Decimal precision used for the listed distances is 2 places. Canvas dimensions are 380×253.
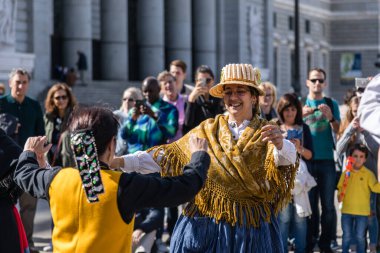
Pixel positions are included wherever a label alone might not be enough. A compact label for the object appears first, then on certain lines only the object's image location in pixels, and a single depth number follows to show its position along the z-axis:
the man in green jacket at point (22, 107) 14.81
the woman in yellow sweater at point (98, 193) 6.07
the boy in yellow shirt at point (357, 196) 13.99
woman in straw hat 8.28
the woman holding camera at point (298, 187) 13.71
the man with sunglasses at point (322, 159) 14.69
